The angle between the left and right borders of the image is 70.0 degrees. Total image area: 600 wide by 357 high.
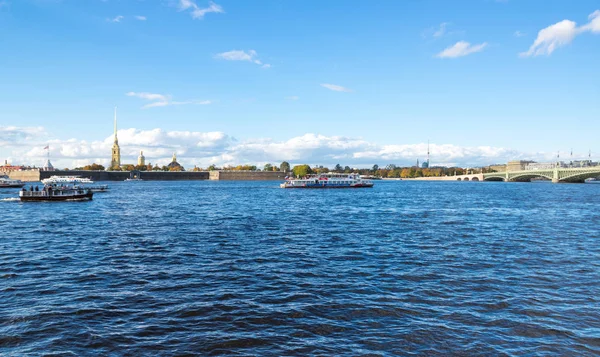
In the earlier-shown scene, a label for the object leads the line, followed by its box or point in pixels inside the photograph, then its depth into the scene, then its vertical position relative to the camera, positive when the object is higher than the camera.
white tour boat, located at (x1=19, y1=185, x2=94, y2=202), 65.44 -3.04
